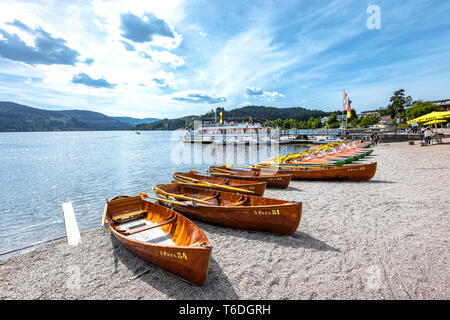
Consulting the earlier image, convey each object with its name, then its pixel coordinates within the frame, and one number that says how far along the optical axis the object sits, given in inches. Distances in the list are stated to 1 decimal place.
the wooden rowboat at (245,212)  245.0
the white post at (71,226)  296.7
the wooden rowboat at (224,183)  387.5
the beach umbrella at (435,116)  938.2
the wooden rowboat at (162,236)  169.2
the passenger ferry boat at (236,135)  2404.0
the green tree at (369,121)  4080.2
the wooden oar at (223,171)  571.5
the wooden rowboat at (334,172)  516.6
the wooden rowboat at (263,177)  503.5
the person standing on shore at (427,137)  1059.7
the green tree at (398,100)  3552.9
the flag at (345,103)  1463.0
